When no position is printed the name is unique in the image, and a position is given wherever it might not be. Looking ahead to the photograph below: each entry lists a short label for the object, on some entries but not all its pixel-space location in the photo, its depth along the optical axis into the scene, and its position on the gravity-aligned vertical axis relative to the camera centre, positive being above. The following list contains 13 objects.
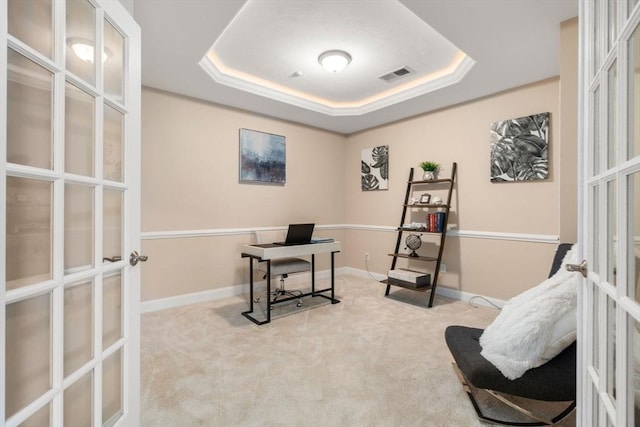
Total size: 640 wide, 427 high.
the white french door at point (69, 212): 0.82 +0.00
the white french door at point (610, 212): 0.74 +0.00
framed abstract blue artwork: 3.86 +0.73
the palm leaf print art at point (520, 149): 2.96 +0.66
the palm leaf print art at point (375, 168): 4.45 +0.68
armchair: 1.35 -0.78
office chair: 3.21 -0.58
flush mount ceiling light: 2.74 +1.40
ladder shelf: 3.48 -0.18
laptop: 3.16 -0.23
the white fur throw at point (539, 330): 1.38 -0.54
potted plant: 3.72 +0.55
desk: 2.89 -0.41
